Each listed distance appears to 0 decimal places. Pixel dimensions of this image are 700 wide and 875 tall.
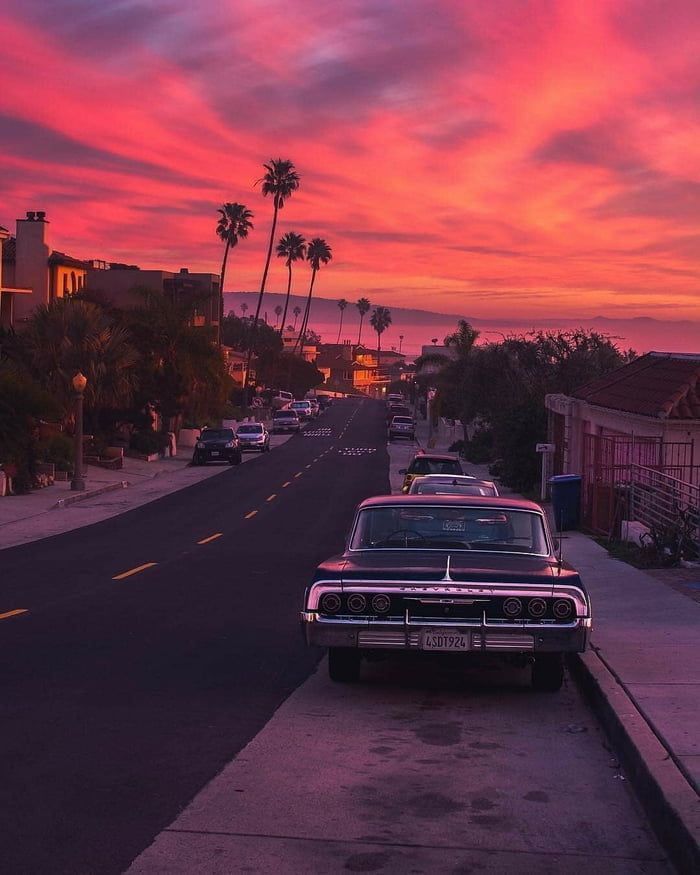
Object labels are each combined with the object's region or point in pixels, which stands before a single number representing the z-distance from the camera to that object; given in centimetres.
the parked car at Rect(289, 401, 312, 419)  10387
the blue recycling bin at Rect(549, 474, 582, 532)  2828
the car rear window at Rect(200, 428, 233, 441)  5469
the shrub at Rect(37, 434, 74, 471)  4162
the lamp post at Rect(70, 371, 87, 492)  3697
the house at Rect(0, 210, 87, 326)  6594
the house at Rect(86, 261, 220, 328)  7731
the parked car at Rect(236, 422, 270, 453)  6506
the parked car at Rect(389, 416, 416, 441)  7900
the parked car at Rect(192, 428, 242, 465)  5409
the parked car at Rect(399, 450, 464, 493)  2897
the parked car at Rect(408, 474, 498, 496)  1884
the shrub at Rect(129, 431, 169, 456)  5491
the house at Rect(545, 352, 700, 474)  2425
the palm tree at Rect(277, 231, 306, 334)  14562
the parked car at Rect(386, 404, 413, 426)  9682
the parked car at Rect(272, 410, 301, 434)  8662
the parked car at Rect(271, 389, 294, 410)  12015
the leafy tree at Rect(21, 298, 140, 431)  4766
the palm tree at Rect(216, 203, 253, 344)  10562
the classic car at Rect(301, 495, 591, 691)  905
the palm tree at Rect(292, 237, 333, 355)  15188
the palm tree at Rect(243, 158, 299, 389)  10631
